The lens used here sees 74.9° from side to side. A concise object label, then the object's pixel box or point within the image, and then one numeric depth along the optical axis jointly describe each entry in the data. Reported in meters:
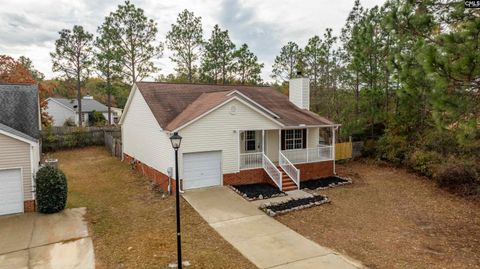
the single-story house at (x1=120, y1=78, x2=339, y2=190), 15.50
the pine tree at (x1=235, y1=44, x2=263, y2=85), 36.12
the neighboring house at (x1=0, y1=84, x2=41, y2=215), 11.79
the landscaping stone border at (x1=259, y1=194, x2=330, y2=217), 12.59
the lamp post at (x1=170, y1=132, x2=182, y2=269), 8.04
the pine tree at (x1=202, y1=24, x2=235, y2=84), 34.41
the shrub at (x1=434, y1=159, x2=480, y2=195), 15.74
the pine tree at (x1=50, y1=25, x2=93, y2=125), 31.20
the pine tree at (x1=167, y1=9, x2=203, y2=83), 33.34
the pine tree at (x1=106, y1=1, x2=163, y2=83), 31.16
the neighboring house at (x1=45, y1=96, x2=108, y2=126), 42.97
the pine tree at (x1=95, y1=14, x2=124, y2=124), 30.83
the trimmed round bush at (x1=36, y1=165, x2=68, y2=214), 12.16
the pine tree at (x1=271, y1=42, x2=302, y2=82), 34.98
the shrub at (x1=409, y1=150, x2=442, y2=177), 18.58
